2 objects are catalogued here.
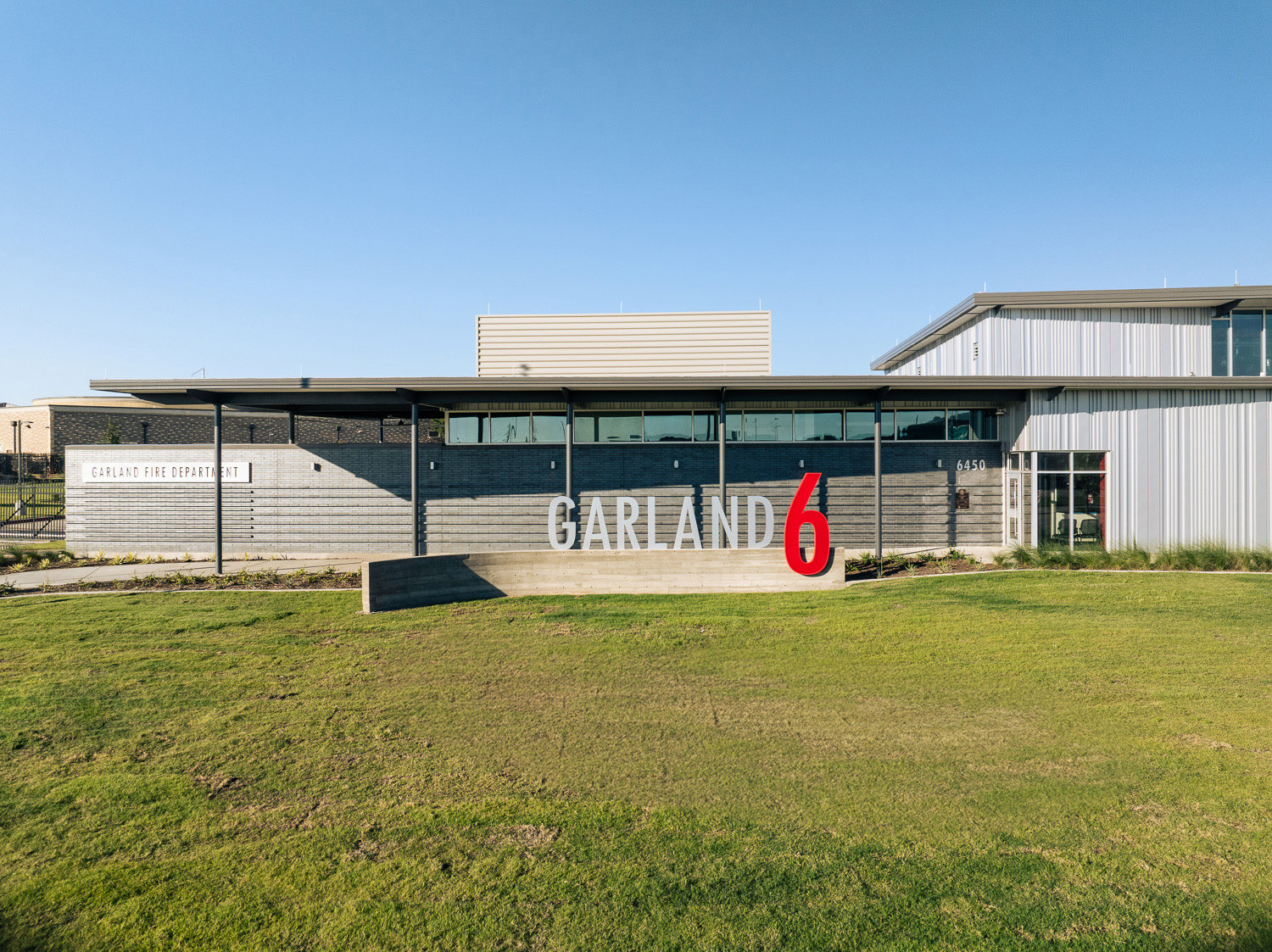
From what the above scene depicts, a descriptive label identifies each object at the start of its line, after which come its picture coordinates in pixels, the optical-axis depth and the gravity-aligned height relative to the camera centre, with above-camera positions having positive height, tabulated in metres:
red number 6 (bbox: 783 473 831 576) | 13.89 -1.21
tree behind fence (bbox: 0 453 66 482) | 42.62 +0.84
